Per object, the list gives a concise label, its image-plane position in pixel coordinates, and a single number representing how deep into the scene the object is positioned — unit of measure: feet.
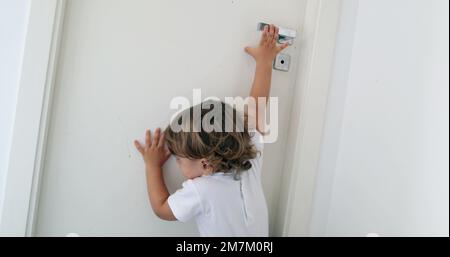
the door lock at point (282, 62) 3.69
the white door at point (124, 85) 3.25
